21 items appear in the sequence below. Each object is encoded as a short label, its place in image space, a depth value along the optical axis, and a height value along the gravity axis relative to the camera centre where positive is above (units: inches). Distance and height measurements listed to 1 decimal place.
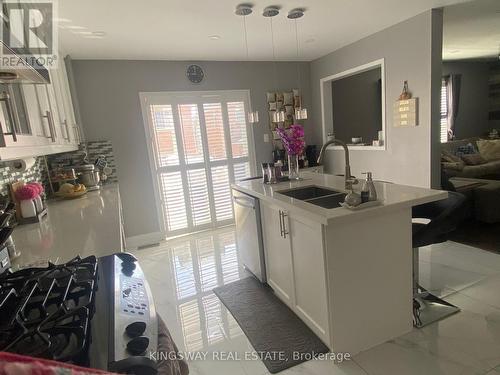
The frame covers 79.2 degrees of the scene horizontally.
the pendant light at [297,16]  112.0 +42.5
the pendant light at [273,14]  109.3 +42.7
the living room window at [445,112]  265.1 +1.5
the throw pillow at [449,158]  192.5 -28.3
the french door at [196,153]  169.6 -8.8
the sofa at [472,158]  183.6 -31.3
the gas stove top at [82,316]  25.5 -16.9
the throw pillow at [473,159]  212.1 -33.5
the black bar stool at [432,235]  77.3 -30.5
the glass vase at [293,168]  114.0 -15.2
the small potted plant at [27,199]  79.6 -11.7
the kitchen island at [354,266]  67.8 -33.5
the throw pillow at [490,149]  218.4 -28.6
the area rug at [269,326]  76.5 -56.1
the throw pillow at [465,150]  224.6 -28.3
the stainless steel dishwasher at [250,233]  103.2 -36.2
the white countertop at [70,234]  57.8 -19.2
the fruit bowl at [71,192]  118.3 -16.4
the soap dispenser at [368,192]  69.1 -16.0
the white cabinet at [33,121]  44.9 +6.6
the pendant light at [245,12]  104.9 +42.9
